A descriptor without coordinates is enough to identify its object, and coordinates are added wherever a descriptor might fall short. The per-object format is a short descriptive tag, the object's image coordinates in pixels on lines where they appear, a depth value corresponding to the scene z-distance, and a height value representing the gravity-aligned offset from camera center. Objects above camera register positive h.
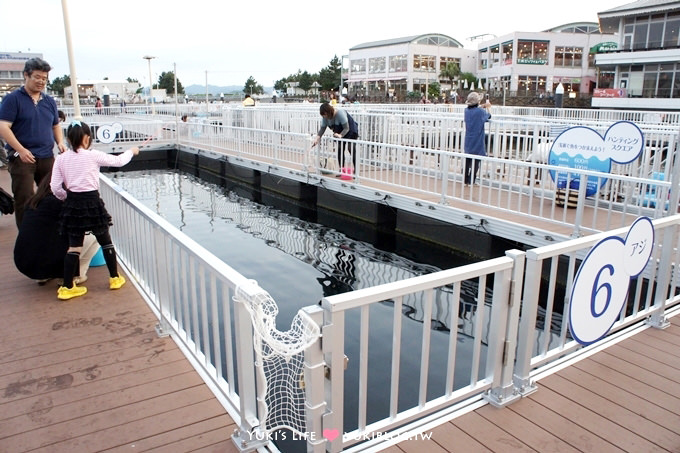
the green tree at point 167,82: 86.44 +3.62
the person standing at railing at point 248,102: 22.22 +0.10
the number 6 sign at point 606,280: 3.17 -1.09
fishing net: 2.28 -0.99
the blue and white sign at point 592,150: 7.21 -0.64
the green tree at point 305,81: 83.31 +3.68
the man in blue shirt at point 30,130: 4.85 -0.25
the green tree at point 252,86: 78.62 +2.76
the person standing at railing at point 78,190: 4.38 -0.72
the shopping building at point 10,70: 75.50 +4.82
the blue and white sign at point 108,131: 17.28 -0.90
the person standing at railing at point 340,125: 10.68 -0.42
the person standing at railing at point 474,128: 9.51 -0.42
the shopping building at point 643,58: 34.88 +3.20
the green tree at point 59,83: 85.44 +3.64
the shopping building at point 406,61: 66.69 +5.69
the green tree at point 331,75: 81.69 +4.56
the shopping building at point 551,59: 57.00 +5.01
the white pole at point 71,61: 7.25 +0.61
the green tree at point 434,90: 55.12 +1.60
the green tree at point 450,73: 65.64 +4.02
